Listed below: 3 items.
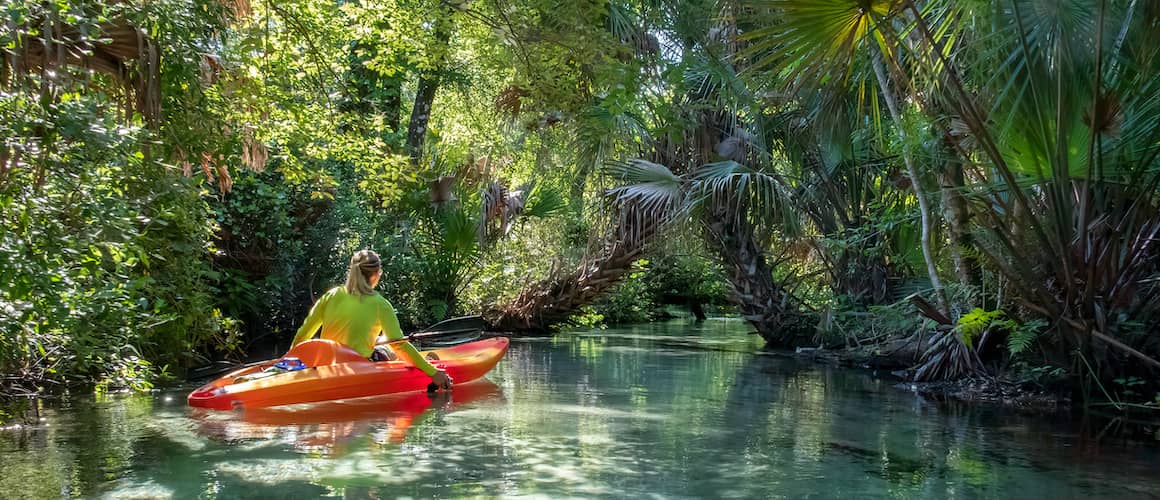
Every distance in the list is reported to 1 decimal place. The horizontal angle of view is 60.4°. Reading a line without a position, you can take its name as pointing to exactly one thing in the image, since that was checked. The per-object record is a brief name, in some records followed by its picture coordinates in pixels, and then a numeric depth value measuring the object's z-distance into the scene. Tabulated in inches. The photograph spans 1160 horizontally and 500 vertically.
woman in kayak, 309.9
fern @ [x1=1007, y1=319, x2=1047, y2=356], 316.2
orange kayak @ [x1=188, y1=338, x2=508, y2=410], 276.1
